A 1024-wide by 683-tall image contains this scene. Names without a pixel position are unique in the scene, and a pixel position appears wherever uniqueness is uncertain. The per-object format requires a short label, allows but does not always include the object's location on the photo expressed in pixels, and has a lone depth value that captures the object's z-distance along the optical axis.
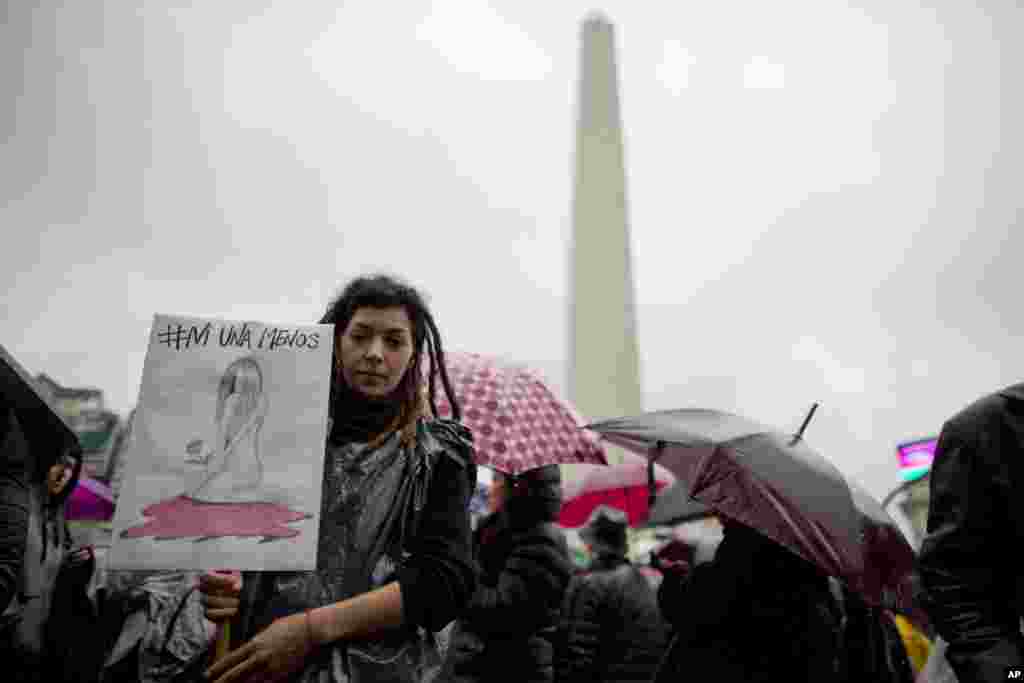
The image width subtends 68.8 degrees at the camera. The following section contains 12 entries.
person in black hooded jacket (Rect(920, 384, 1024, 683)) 1.75
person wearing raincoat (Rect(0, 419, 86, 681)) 2.04
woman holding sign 1.37
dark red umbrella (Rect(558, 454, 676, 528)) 7.51
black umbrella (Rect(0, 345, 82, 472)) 1.86
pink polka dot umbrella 3.17
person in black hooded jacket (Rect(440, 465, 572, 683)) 2.86
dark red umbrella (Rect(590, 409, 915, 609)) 2.57
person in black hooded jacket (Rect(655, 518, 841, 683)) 2.66
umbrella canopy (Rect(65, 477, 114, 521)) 5.07
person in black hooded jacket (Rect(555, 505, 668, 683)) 3.87
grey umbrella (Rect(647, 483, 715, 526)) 6.35
